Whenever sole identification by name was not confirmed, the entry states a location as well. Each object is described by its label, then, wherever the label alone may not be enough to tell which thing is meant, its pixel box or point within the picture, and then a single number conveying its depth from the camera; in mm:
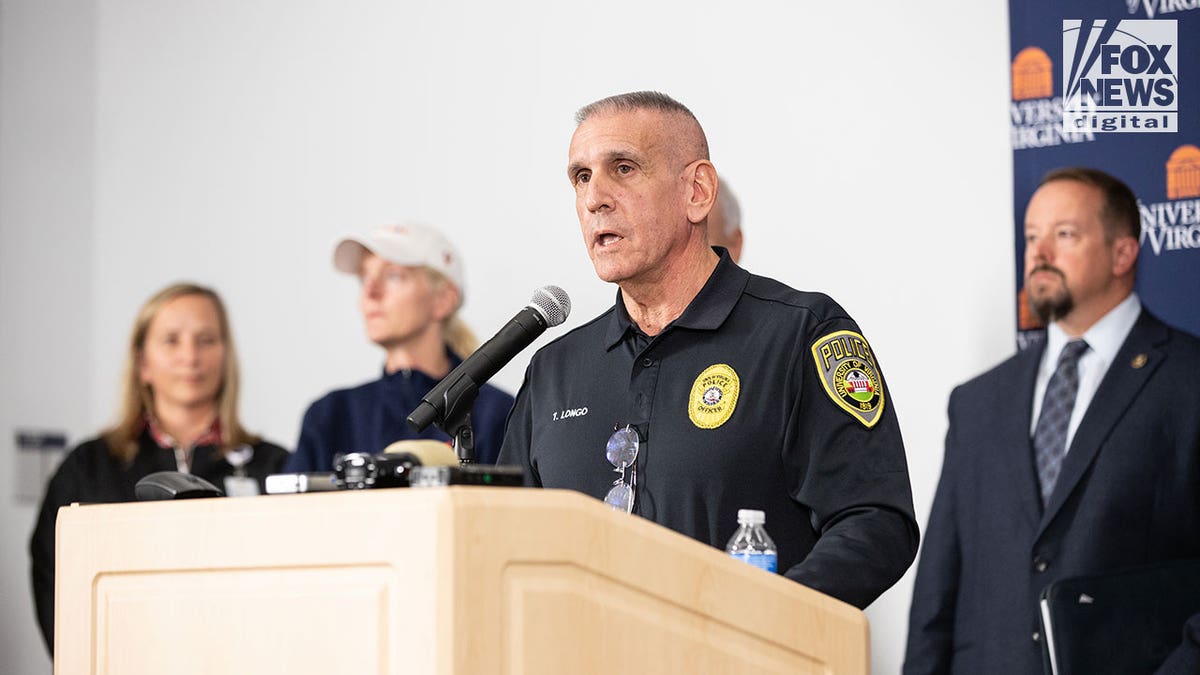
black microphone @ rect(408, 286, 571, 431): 4615
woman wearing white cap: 6135
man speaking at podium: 4783
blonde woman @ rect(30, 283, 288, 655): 6419
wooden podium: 4236
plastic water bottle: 4686
